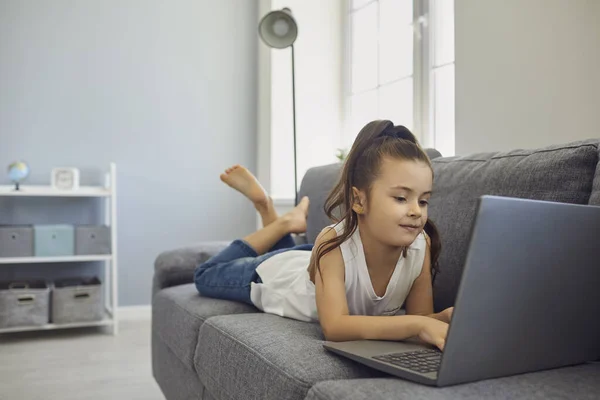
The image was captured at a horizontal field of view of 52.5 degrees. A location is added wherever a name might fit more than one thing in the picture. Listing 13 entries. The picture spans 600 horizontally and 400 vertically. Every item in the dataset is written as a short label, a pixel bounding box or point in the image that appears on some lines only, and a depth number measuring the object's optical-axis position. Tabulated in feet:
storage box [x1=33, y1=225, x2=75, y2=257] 10.79
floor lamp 10.30
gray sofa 2.94
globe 10.90
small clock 11.23
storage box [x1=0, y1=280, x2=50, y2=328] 10.44
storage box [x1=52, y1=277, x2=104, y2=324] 10.78
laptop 2.65
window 9.27
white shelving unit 10.56
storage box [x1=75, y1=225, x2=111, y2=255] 11.10
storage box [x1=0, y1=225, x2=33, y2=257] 10.52
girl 3.95
